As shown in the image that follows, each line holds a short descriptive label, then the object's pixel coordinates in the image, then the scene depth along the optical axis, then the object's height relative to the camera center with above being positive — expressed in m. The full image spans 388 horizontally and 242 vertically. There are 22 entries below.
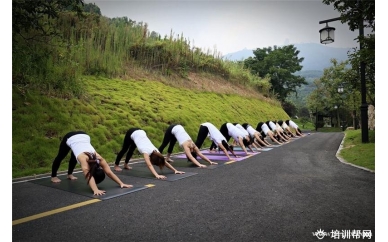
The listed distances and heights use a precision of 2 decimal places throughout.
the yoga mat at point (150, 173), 4.86 -1.18
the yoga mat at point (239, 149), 9.76 -1.24
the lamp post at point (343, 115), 28.95 +0.60
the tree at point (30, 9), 4.31 +2.12
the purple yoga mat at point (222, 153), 8.48 -1.24
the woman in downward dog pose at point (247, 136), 8.65 -0.62
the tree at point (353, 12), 4.99 +2.71
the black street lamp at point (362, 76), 7.73 +1.53
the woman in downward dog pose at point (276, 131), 12.59 -0.62
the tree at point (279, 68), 31.62 +6.85
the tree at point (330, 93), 28.67 +3.36
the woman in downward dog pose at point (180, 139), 5.80 -0.51
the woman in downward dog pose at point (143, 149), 4.75 -0.61
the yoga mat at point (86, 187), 3.70 -1.15
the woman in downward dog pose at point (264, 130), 11.69 -0.56
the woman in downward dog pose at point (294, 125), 15.56 -0.38
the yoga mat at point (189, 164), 6.16 -1.22
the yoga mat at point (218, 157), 7.32 -1.23
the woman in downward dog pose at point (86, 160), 3.64 -0.64
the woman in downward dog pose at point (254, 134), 10.23 -0.63
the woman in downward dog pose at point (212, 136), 7.02 -0.49
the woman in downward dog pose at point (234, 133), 8.14 -0.50
